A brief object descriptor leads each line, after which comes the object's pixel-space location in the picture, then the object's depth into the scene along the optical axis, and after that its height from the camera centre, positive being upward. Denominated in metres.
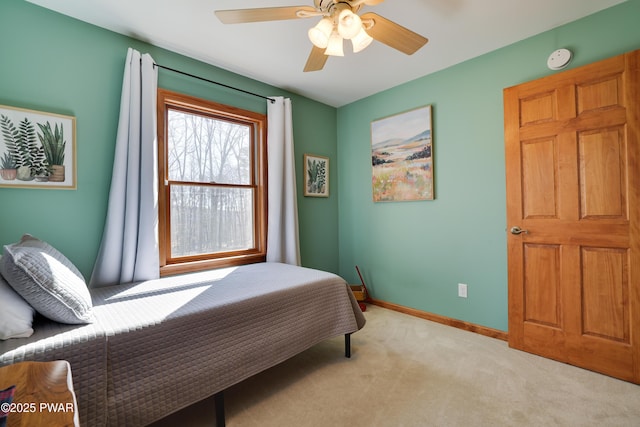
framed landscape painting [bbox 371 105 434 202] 3.01 +0.64
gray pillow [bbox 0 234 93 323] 1.22 -0.28
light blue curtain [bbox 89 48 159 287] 2.10 +0.22
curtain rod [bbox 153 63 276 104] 2.40 +1.26
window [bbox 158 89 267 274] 2.50 +0.32
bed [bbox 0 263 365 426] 1.16 -0.60
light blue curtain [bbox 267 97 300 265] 3.04 +0.31
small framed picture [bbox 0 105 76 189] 1.83 +0.48
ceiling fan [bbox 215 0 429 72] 1.46 +1.03
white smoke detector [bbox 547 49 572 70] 2.15 +1.15
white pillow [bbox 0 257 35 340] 1.13 -0.38
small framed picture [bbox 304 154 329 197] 3.50 +0.51
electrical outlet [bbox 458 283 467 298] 2.76 -0.73
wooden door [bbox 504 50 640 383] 1.87 -0.02
